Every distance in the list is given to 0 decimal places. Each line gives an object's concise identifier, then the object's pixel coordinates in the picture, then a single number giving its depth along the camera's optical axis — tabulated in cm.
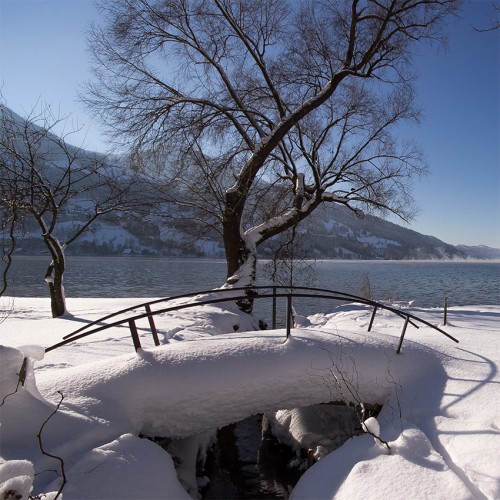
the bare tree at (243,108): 1150
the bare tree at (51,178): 972
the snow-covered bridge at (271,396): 349
